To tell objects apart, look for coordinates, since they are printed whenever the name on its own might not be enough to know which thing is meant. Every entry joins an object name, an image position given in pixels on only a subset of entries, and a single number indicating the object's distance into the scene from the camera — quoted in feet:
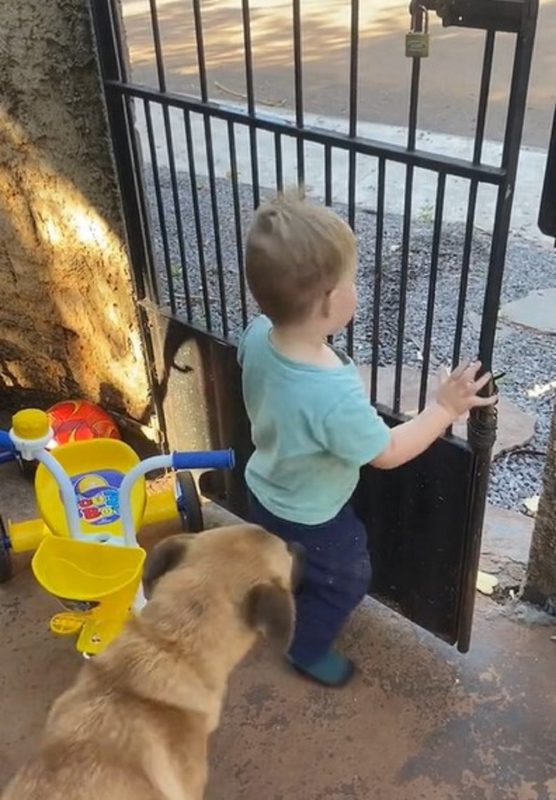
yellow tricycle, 8.65
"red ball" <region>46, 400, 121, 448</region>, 12.00
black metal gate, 6.85
